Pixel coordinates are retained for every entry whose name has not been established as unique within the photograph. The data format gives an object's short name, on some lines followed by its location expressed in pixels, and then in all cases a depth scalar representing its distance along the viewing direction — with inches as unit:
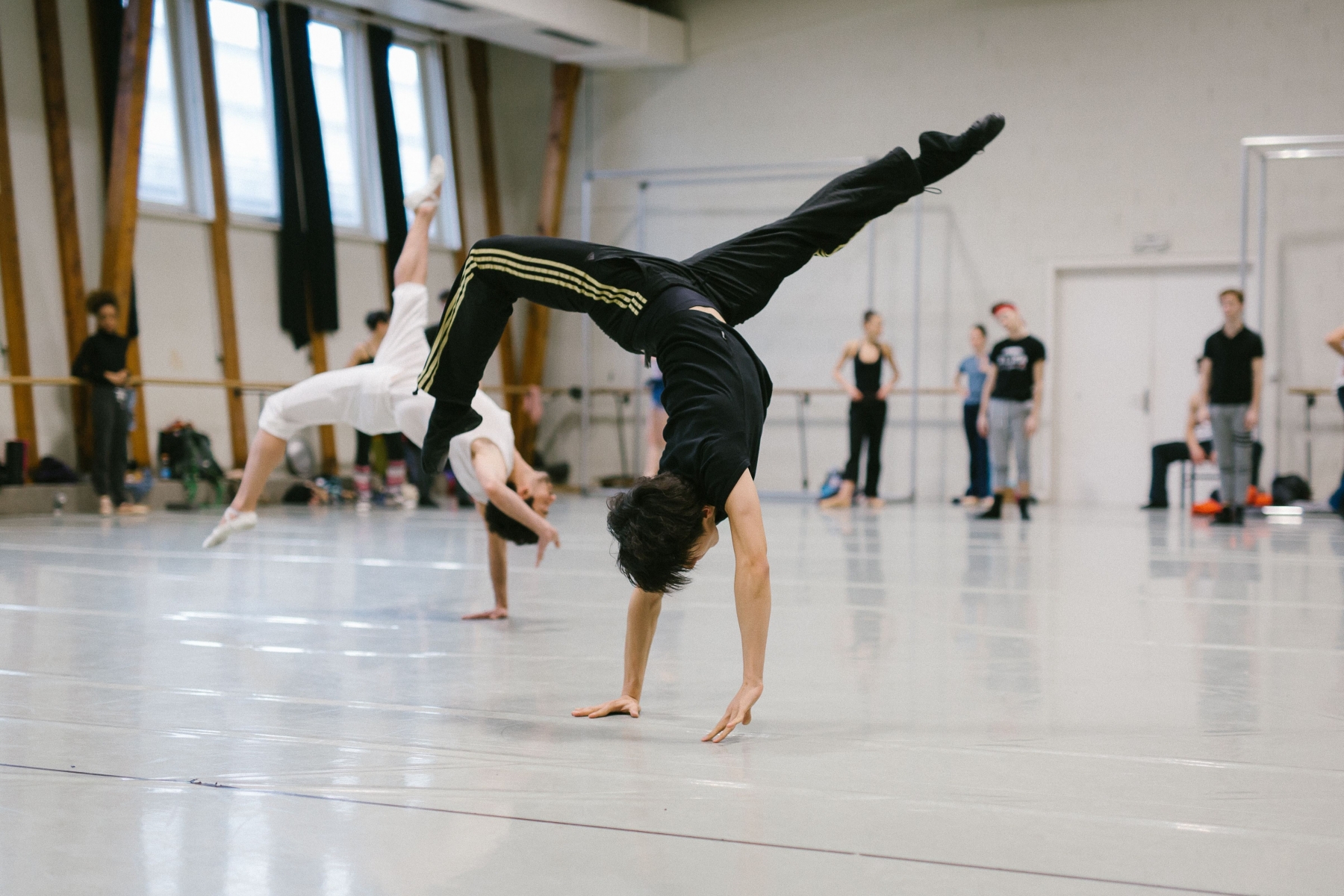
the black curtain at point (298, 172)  442.3
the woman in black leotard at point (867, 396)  412.2
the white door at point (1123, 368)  454.6
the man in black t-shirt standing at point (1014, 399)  361.1
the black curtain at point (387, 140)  478.6
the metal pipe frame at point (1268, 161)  363.3
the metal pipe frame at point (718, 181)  454.9
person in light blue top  438.0
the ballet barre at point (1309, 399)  424.5
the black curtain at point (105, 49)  382.3
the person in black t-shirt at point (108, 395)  346.6
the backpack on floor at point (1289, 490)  406.3
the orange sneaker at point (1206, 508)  399.5
